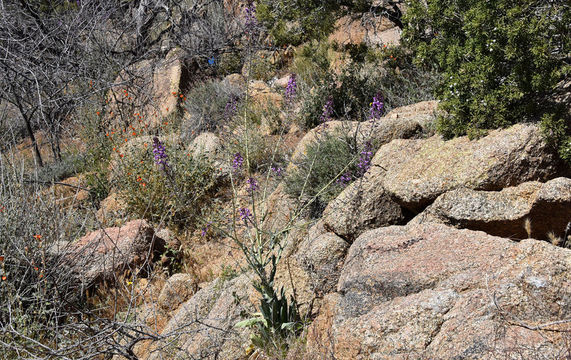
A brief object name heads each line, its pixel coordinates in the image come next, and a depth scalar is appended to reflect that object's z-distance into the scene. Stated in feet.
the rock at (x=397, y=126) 15.10
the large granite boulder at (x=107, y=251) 15.90
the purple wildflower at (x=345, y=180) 14.21
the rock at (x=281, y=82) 27.53
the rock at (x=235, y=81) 29.30
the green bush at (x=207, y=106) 26.96
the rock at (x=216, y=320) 10.97
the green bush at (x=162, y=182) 20.52
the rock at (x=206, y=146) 22.31
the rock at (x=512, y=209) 10.30
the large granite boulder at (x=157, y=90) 29.18
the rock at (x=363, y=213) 12.20
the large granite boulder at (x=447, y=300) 6.96
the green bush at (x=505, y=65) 11.70
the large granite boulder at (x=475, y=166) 10.97
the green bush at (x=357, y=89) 21.02
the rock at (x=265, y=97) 25.70
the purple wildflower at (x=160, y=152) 13.67
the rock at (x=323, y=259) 11.27
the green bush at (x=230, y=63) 34.19
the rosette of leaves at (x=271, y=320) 10.34
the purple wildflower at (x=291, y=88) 17.35
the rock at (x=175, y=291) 14.85
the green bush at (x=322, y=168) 15.57
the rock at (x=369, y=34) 25.60
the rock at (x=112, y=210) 20.85
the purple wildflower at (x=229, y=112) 23.53
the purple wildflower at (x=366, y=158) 13.06
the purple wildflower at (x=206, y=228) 18.87
